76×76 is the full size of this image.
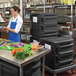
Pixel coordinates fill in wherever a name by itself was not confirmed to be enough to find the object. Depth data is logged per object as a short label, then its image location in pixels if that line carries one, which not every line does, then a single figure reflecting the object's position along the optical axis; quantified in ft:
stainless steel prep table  5.58
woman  10.44
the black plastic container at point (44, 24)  10.44
